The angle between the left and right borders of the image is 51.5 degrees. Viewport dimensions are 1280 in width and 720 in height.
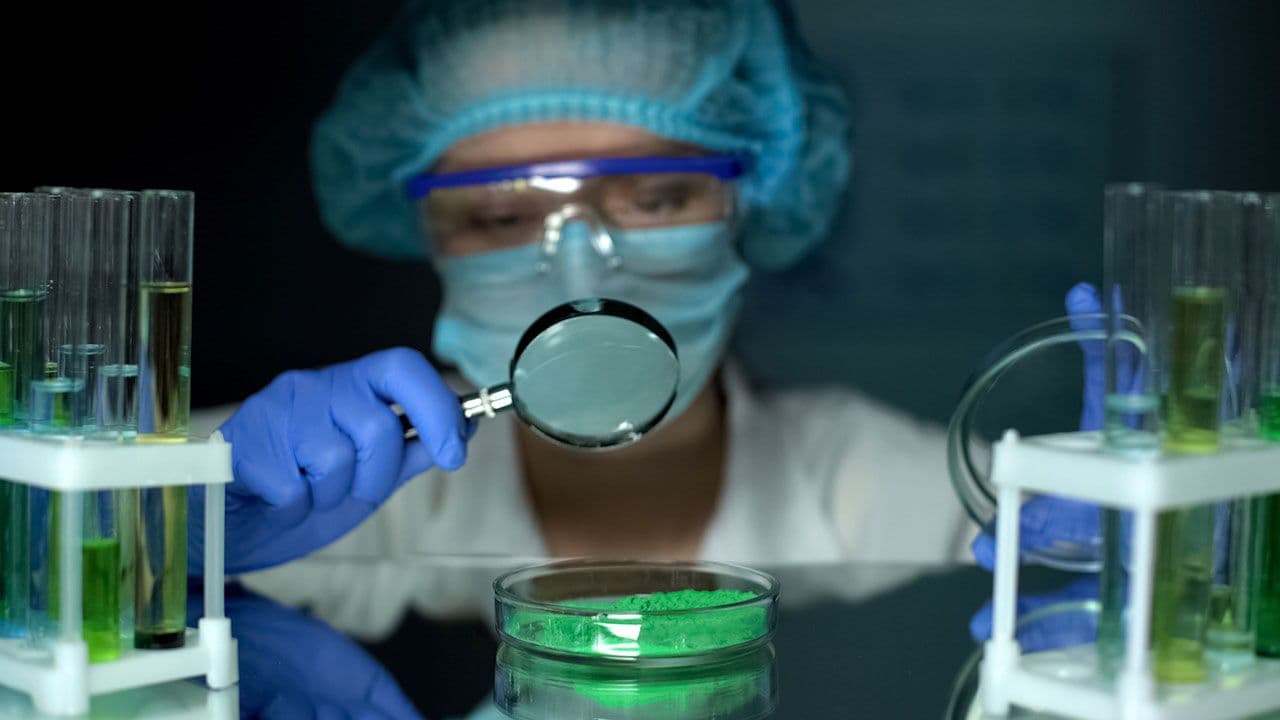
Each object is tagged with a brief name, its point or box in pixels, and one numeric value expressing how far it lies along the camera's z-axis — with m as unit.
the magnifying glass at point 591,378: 1.12
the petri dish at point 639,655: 0.98
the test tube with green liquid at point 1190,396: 0.85
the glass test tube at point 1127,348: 0.87
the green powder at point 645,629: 1.02
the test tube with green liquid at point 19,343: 0.96
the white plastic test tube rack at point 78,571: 0.89
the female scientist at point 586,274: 1.44
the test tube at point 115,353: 0.94
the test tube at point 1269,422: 0.90
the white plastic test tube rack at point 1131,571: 0.83
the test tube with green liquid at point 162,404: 0.95
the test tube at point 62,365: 0.95
